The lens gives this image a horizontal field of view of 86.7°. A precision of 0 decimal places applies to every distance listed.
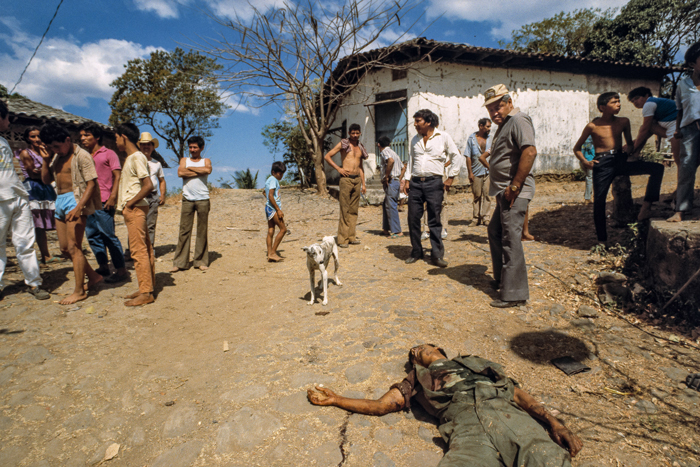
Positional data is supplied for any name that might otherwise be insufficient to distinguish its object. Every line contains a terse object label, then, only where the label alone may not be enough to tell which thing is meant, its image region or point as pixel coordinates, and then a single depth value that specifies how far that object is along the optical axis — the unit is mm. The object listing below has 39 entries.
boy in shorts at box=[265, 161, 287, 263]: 5742
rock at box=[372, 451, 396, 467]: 2066
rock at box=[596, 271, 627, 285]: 4020
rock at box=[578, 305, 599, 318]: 3608
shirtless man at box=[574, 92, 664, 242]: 4773
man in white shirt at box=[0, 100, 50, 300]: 4121
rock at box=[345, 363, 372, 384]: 2773
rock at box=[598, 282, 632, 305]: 3732
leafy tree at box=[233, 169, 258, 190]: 19922
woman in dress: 5145
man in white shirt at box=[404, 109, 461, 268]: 5055
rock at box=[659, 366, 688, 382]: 2664
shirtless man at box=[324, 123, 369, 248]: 6504
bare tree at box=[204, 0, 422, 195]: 10828
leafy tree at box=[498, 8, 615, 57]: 19578
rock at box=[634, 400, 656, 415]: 2373
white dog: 3992
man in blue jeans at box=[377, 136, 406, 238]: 6949
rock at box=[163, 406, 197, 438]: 2359
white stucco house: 12258
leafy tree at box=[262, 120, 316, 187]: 16500
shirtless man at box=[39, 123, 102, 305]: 4223
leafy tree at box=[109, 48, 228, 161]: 20406
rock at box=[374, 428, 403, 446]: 2230
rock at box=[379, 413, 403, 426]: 2387
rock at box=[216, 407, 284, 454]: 2230
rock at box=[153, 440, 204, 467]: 2131
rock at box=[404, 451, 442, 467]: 2068
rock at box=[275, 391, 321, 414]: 2479
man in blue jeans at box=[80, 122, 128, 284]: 4730
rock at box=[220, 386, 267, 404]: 2600
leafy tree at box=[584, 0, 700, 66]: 16719
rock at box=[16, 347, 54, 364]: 3156
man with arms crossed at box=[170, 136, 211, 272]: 5523
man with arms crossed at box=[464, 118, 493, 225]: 6668
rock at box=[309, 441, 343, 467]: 2092
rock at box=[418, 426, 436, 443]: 2252
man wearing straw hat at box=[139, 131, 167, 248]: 5655
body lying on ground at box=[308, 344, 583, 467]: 1850
